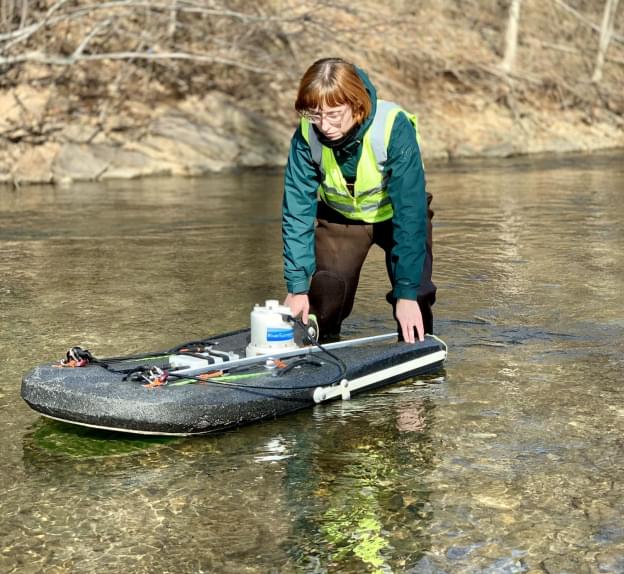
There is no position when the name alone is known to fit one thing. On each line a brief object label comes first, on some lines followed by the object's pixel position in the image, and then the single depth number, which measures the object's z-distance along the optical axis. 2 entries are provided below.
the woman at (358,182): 5.20
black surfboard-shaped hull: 4.71
